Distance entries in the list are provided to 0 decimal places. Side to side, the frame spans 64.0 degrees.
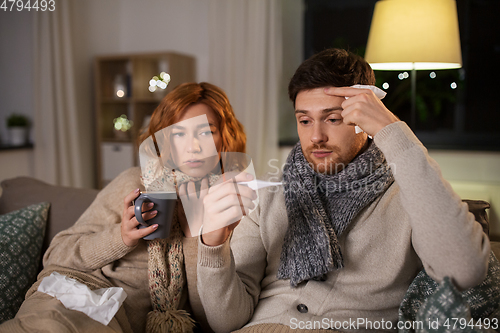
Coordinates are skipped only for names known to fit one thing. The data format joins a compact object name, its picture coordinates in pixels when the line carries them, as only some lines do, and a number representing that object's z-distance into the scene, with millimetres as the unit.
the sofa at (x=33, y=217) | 1186
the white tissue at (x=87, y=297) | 887
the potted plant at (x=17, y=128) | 3162
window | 2736
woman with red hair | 1044
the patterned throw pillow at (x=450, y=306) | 746
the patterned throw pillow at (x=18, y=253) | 1192
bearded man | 950
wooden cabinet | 3312
